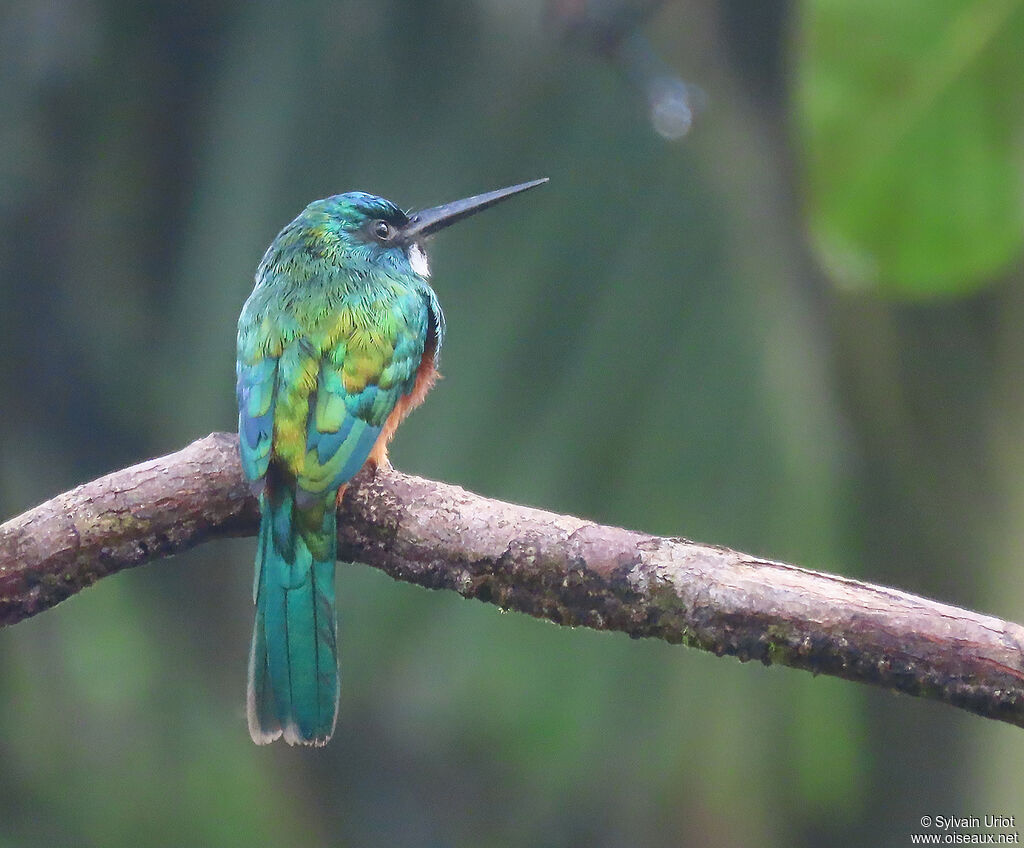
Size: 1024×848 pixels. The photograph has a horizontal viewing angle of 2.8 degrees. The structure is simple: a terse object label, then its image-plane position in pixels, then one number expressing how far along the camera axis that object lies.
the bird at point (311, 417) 6.30
